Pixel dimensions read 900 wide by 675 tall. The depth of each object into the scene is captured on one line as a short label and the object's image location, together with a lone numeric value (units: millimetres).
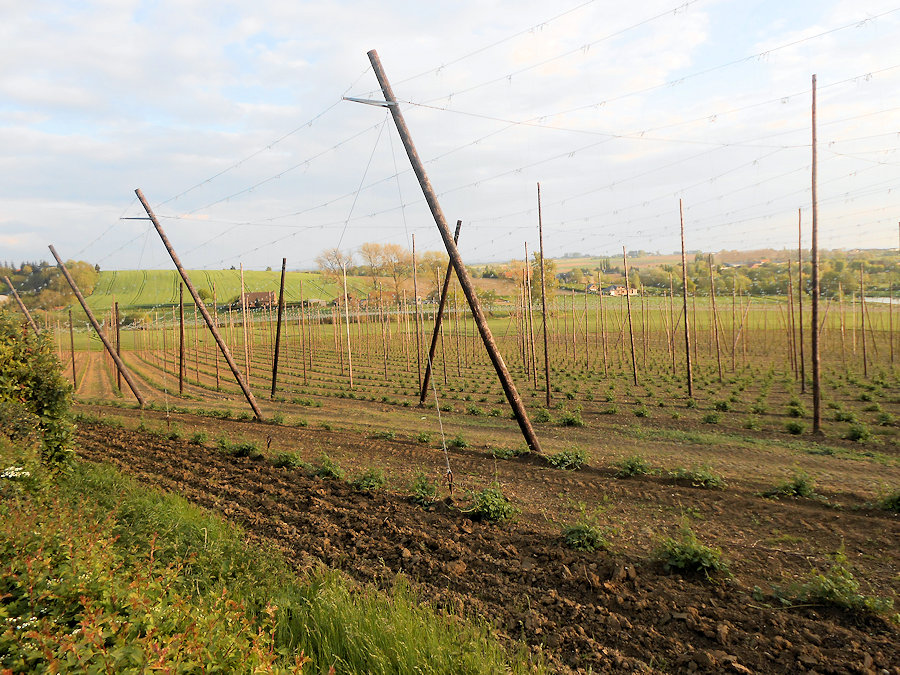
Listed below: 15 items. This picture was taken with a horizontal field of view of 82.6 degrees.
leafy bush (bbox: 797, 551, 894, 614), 4793
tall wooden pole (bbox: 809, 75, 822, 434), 14273
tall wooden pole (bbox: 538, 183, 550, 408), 18362
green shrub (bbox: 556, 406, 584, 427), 16422
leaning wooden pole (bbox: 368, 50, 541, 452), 10391
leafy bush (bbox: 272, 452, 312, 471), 11305
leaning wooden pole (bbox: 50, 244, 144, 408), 22172
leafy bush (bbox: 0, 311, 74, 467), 9359
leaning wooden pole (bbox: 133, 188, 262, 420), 17019
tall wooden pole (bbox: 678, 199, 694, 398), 19625
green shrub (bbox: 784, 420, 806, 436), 14719
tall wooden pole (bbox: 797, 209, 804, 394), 18064
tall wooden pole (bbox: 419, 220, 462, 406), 18977
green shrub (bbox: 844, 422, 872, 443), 13523
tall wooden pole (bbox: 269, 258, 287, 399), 23094
